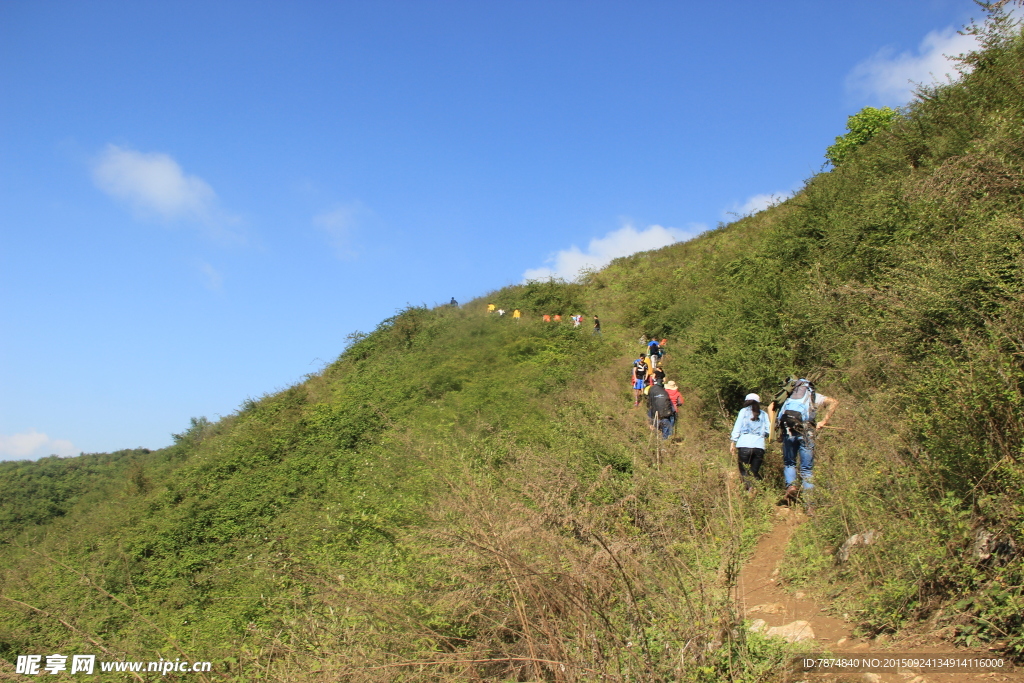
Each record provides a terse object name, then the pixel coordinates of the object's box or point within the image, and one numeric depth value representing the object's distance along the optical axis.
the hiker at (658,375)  13.17
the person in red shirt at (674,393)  13.07
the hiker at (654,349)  17.81
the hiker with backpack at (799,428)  7.00
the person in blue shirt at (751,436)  7.60
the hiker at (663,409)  10.52
